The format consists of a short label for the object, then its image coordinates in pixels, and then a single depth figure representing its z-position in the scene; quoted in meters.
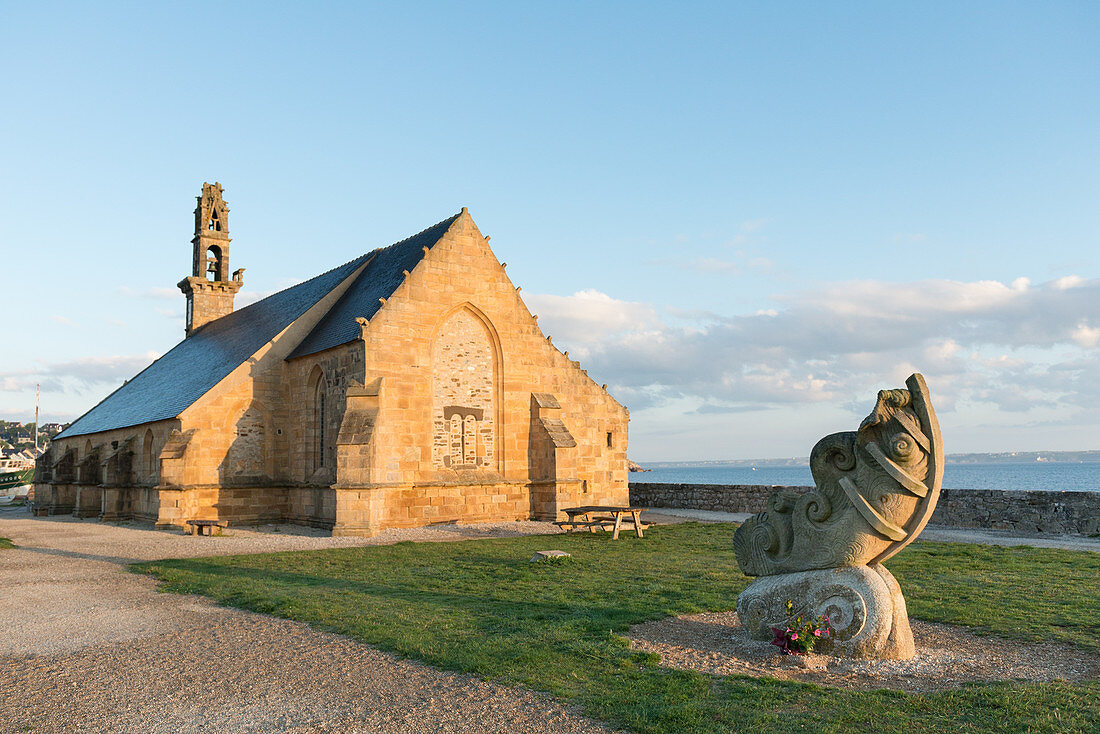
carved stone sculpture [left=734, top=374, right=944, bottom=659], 6.95
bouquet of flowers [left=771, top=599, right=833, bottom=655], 6.99
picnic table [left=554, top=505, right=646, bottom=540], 18.70
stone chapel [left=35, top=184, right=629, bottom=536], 21.39
